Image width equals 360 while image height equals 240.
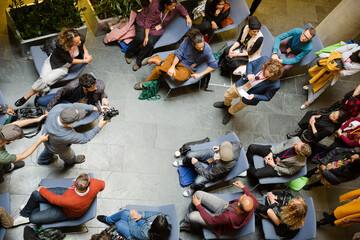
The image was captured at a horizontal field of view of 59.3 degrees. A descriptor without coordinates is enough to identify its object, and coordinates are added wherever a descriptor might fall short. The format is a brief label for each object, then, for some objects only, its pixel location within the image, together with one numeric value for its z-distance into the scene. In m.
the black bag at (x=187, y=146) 4.97
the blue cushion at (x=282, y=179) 4.64
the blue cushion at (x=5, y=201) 3.85
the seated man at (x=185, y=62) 4.96
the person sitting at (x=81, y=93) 4.19
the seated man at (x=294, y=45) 5.18
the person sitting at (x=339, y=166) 4.45
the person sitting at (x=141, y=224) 3.58
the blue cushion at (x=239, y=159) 4.35
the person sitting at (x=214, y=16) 5.40
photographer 3.62
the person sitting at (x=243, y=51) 5.28
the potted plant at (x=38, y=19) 4.95
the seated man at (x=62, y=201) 3.64
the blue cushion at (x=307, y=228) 4.23
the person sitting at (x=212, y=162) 4.26
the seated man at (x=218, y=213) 3.92
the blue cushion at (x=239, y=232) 4.13
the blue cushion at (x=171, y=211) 3.79
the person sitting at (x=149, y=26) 5.34
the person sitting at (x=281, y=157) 4.39
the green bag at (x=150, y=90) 5.27
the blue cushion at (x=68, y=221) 3.90
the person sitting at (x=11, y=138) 3.46
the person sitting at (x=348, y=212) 4.39
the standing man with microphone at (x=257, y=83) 4.38
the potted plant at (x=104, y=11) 5.37
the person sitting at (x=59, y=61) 4.41
